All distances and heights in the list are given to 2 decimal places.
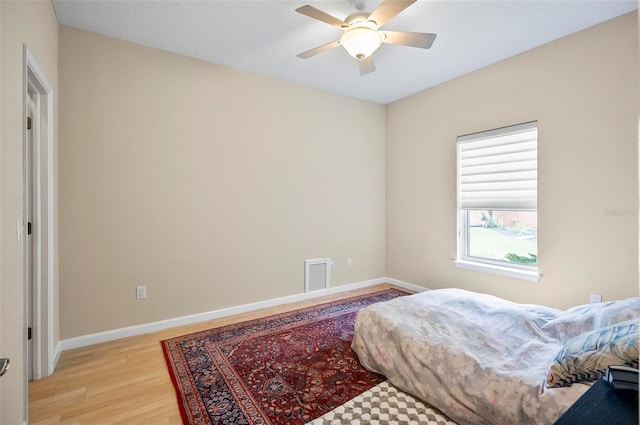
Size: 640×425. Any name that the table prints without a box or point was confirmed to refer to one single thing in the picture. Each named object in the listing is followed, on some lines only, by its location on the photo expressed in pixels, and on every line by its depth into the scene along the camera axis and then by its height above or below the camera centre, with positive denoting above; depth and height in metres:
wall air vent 3.95 -0.82
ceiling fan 2.11 +1.35
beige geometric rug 1.69 -1.16
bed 1.33 -0.80
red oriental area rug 1.82 -1.16
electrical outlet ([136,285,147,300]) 2.90 -0.76
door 2.15 -0.08
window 3.17 +0.13
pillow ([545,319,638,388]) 1.20 -0.61
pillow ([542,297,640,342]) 1.72 -0.64
